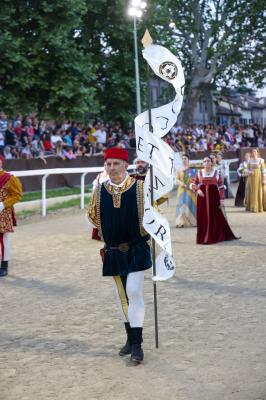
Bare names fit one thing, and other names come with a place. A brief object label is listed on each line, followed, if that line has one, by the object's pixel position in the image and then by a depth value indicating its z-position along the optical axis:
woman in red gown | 13.27
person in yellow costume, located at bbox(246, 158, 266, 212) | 19.67
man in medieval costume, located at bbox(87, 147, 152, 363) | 5.78
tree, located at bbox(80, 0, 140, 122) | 29.69
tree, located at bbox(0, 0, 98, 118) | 23.56
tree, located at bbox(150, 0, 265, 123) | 43.91
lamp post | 27.09
